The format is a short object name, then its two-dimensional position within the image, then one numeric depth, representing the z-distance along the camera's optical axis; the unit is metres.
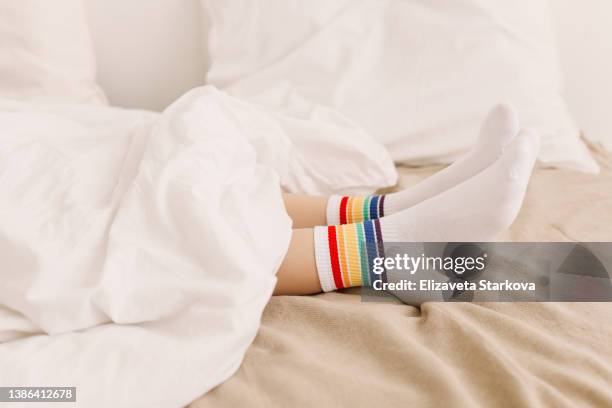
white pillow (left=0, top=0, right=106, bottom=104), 1.16
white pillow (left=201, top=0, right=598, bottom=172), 1.15
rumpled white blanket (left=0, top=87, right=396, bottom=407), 0.58
